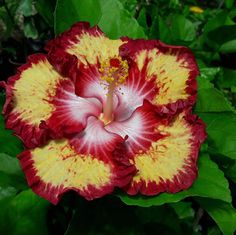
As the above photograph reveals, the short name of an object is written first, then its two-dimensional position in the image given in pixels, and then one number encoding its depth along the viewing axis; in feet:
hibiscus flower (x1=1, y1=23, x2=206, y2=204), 0.90
